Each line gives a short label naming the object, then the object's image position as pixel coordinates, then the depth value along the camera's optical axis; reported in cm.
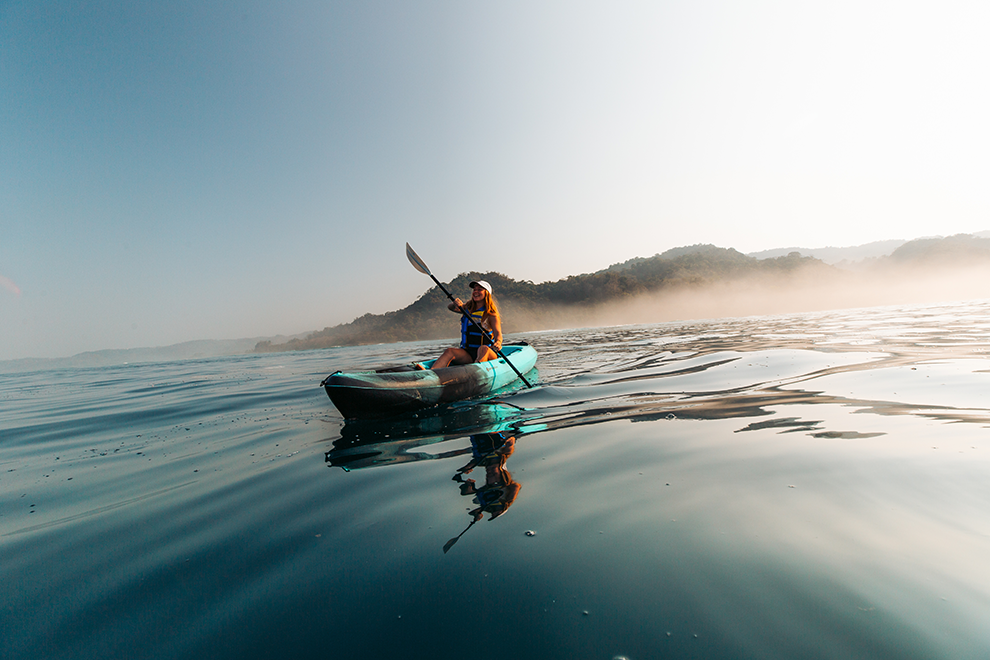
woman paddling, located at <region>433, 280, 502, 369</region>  805
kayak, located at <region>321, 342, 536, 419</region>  532
